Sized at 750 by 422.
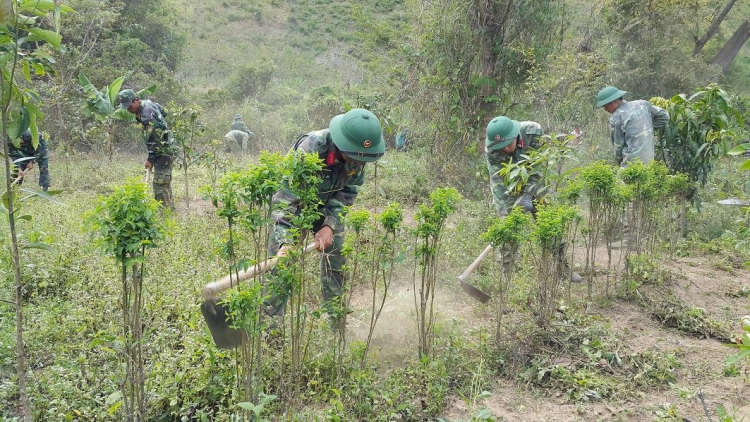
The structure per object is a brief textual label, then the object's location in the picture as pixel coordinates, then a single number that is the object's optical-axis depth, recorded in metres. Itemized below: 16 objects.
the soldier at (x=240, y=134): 14.20
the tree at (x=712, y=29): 16.95
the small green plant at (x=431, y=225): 3.19
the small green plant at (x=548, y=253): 3.52
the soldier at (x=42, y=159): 7.52
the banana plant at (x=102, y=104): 6.48
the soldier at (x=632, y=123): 6.02
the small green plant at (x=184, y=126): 6.96
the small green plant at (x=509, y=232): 3.44
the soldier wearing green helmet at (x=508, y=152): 5.03
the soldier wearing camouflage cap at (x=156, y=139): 6.65
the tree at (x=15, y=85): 1.85
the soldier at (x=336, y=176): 3.47
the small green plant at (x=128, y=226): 2.14
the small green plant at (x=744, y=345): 1.52
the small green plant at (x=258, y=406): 2.20
